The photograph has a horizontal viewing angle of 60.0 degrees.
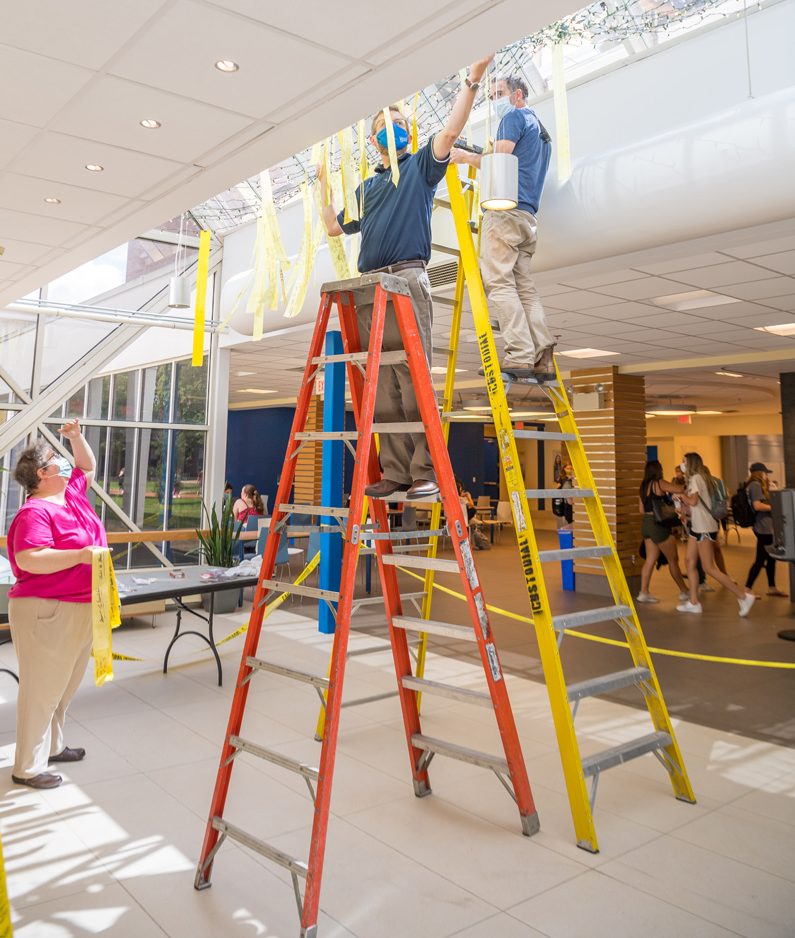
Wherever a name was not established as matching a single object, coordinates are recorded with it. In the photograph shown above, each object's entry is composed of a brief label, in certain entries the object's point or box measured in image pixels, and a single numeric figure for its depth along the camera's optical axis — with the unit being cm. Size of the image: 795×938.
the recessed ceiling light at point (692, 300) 596
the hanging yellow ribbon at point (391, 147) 268
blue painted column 653
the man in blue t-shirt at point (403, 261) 265
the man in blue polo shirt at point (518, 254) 309
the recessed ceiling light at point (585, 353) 861
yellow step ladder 269
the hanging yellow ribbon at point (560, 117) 343
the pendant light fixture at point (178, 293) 638
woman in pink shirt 322
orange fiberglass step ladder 209
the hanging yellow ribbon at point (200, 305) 461
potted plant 749
